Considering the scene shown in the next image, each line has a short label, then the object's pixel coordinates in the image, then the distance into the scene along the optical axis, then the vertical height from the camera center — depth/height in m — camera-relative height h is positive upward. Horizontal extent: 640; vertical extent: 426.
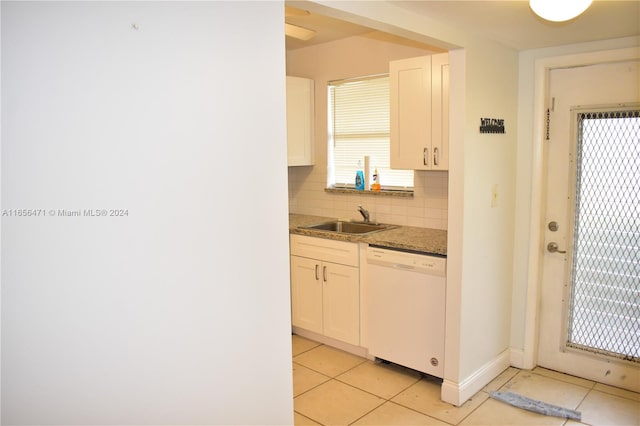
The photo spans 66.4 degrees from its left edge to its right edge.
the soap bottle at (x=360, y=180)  4.32 -0.11
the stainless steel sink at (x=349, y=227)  4.13 -0.51
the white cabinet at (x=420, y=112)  3.34 +0.39
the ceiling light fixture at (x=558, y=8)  2.03 +0.67
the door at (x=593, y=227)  3.16 -0.41
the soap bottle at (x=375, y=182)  4.22 -0.12
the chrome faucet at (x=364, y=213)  4.21 -0.39
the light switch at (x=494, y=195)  3.28 -0.19
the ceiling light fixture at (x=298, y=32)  3.38 +0.96
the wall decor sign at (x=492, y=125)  3.10 +0.27
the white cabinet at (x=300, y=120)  4.37 +0.44
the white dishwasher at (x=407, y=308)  3.22 -0.97
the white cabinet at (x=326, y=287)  3.72 -0.95
